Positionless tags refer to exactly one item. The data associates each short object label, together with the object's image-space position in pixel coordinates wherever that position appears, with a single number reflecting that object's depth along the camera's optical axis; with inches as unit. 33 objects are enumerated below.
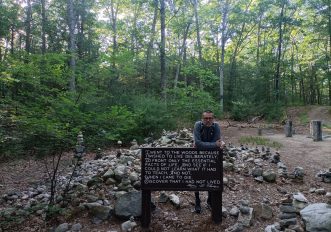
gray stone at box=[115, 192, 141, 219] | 208.2
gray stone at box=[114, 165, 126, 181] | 260.3
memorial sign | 195.3
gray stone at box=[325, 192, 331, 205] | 246.0
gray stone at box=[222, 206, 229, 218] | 212.1
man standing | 213.5
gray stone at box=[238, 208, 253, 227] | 201.2
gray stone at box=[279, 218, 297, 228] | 191.6
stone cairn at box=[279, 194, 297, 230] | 192.1
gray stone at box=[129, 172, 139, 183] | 253.8
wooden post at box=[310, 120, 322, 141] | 531.5
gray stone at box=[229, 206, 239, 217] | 213.0
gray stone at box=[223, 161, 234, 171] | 301.9
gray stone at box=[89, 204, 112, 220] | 210.8
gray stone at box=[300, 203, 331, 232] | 181.5
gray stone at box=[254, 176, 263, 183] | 281.5
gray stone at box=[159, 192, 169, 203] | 229.2
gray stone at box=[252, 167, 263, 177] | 292.4
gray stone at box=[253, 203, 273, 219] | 213.0
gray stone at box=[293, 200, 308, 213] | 220.9
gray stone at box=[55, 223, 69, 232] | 196.5
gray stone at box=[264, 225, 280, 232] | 187.6
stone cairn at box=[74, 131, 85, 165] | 235.7
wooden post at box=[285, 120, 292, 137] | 600.4
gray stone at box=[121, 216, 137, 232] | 197.2
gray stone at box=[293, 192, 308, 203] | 226.8
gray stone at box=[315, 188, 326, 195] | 261.4
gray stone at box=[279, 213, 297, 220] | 206.2
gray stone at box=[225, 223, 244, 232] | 193.0
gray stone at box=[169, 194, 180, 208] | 222.4
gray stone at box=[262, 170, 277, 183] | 284.2
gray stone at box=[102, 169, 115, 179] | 262.8
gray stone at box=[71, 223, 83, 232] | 198.7
